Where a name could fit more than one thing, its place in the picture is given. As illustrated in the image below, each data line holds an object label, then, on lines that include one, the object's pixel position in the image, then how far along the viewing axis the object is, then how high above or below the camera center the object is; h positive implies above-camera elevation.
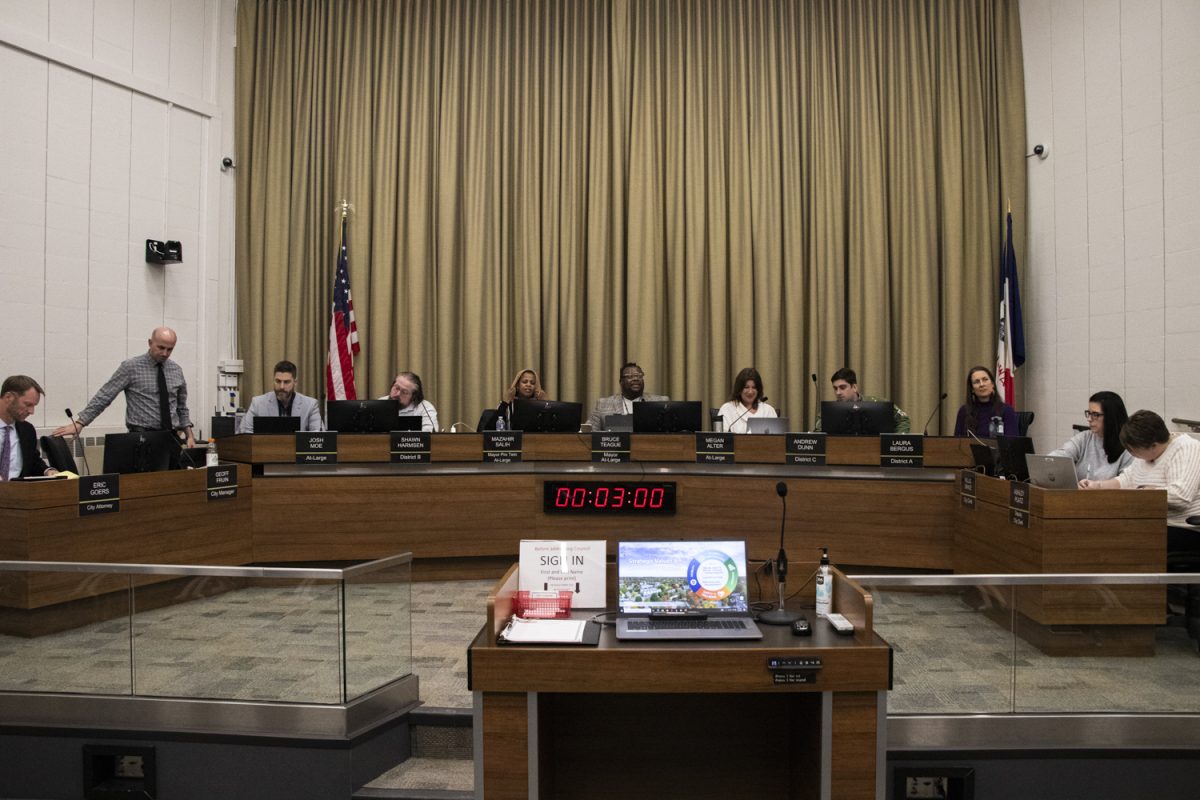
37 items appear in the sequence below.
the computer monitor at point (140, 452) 4.46 -0.21
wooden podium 2.37 -0.73
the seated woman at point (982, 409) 5.52 +0.04
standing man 5.33 +0.13
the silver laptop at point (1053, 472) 3.78 -0.25
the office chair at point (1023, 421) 5.67 -0.04
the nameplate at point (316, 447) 5.15 -0.21
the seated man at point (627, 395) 6.42 +0.13
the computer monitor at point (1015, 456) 4.29 -0.20
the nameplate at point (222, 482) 4.80 -0.39
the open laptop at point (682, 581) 2.69 -0.52
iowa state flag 6.89 +0.65
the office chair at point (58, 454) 4.54 -0.23
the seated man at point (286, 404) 5.63 +0.05
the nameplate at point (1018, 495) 3.95 -0.37
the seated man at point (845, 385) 6.03 +0.20
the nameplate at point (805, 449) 5.13 -0.20
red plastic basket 2.71 -0.60
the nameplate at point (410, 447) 5.22 -0.21
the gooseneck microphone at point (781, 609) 2.63 -0.61
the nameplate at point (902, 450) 5.04 -0.20
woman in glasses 4.57 -0.13
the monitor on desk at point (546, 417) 5.39 -0.03
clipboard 2.41 -0.62
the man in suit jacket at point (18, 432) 4.48 -0.11
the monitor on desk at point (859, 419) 5.14 -0.03
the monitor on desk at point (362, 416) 5.27 -0.03
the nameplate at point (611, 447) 5.25 -0.20
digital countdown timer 5.18 -0.49
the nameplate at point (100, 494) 4.19 -0.40
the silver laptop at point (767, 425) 5.36 -0.07
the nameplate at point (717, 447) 5.21 -0.20
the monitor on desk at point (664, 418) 5.32 -0.03
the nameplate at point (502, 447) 5.26 -0.21
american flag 7.43 +0.59
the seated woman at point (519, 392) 5.93 +0.14
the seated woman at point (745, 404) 5.95 +0.07
